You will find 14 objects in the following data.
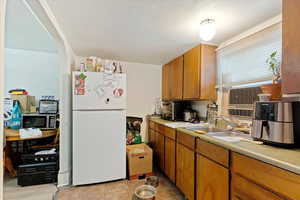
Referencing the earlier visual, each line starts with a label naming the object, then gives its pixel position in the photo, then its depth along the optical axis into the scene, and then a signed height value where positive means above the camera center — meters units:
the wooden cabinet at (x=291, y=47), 1.05 +0.38
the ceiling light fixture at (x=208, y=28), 1.54 +0.73
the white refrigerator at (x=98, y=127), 2.14 -0.40
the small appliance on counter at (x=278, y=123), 1.10 -0.17
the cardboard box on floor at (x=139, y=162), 2.40 -0.99
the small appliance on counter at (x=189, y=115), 2.66 -0.26
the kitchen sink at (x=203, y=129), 1.99 -0.39
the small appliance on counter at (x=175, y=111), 2.76 -0.20
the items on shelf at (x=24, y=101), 2.63 -0.03
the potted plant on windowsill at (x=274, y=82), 1.39 +0.17
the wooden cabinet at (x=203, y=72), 2.22 +0.42
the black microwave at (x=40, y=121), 2.50 -0.36
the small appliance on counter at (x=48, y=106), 2.67 -0.12
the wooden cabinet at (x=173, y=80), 2.72 +0.40
